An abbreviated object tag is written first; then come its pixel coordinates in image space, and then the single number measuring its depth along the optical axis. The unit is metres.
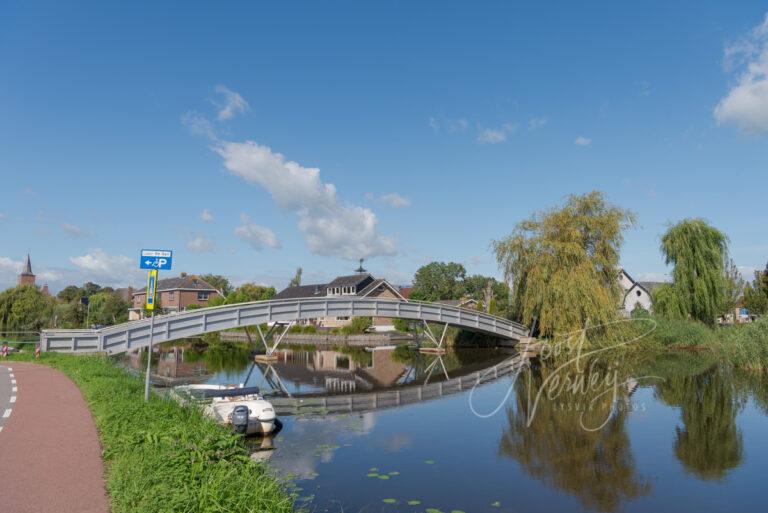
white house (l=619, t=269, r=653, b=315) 65.69
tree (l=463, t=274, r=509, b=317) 97.94
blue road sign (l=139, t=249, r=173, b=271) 11.27
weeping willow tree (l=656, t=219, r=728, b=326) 35.97
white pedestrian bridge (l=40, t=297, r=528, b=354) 21.92
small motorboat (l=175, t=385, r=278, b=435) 12.39
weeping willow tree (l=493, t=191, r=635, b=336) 31.17
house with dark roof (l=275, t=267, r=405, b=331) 59.06
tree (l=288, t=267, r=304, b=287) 93.18
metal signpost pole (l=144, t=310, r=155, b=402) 10.90
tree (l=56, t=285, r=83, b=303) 99.25
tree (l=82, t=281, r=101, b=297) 109.88
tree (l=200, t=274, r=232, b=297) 100.75
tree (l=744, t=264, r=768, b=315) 42.00
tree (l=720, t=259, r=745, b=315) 38.25
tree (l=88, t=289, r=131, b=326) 52.22
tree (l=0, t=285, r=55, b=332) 35.28
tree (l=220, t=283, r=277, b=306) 65.62
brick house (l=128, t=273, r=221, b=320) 70.31
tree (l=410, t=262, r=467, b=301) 106.22
